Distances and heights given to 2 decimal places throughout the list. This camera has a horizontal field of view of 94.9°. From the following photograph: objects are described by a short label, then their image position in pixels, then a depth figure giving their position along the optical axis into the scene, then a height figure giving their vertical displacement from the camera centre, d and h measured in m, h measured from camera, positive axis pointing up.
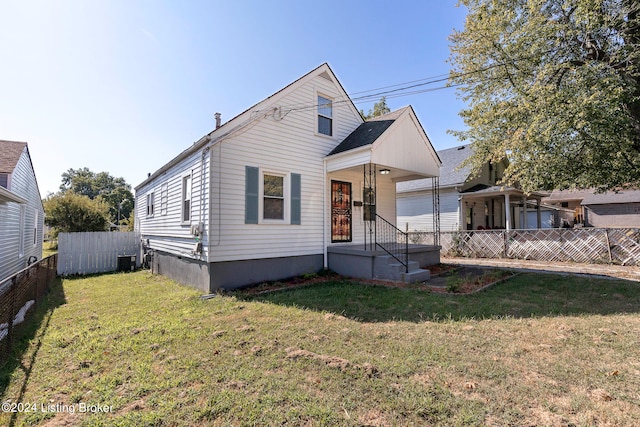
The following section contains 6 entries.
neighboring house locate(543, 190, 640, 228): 24.03 +1.13
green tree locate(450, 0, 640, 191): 8.12 +4.15
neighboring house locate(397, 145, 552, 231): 16.08 +1.36
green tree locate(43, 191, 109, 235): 20.62 +0.84
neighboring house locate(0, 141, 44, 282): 7.40 +0.47
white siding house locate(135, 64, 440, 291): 7.20 +1.10
